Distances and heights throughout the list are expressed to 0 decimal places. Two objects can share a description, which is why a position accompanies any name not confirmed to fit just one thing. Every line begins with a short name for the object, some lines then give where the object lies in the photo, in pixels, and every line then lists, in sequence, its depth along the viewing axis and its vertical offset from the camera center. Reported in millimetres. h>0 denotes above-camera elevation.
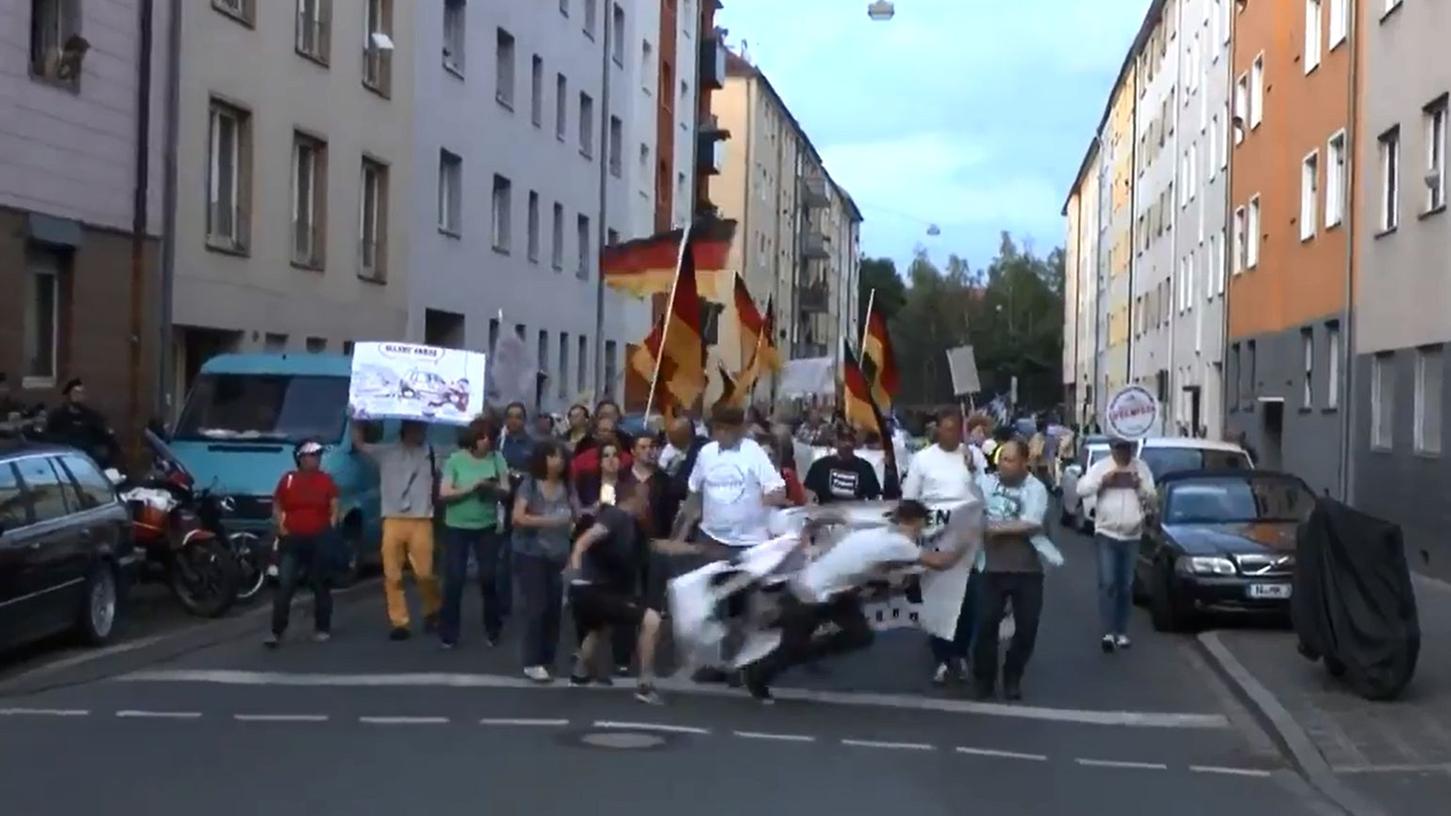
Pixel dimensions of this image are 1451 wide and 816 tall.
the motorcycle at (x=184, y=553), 16719 -1307
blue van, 18922 -355
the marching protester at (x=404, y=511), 15664 -864
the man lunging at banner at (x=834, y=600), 12695 -1184
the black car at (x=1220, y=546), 17516 -1113
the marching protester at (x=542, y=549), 13680 -1001
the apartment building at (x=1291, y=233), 30328 +3080
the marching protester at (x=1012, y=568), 13188 -993
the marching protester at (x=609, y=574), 13094 -1096
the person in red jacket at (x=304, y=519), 15125 -919
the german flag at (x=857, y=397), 21922 +123
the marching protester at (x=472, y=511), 15289 -840
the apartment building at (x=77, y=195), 20625 +2050
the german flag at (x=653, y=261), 22766 +1595
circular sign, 29625 +19
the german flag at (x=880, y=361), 26234 +620
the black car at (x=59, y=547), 13148 -1065
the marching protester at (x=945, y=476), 13789 -440
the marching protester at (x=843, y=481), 14883 -522
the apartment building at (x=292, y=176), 24828 +2968
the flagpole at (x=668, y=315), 19348 +827
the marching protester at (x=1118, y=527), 16438 -888
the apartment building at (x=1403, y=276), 23797 +1808
